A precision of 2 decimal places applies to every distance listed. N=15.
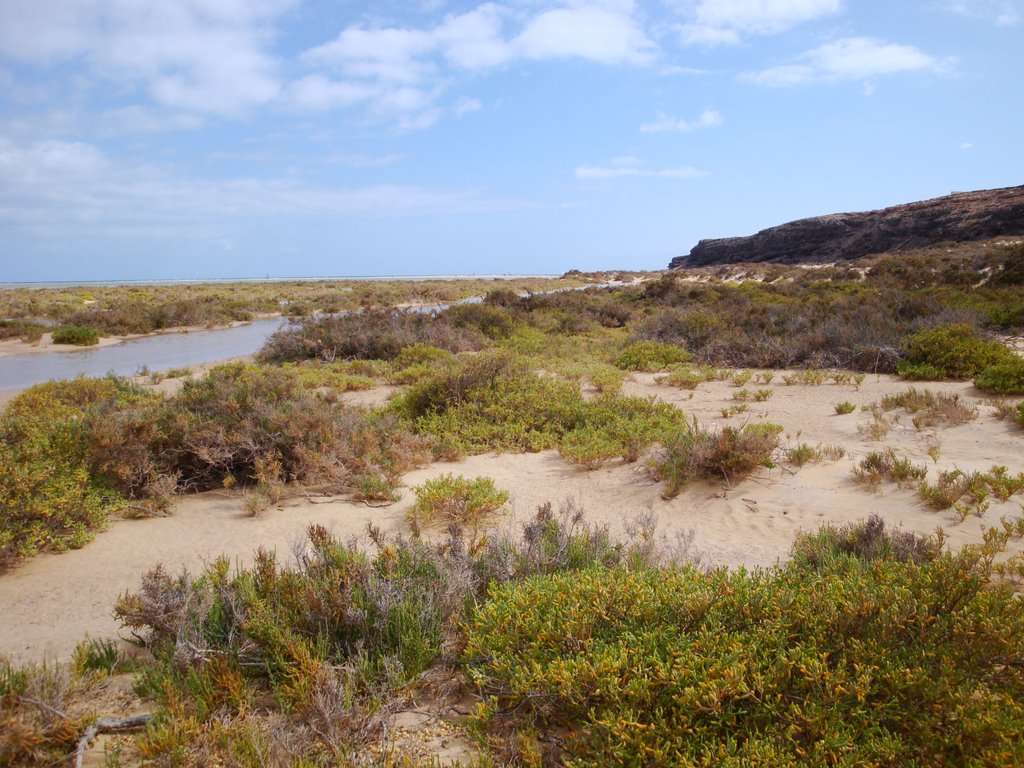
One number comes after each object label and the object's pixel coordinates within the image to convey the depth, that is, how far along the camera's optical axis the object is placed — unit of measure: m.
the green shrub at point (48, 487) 4.45
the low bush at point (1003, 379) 8.26
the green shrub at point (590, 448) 6.63
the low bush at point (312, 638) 2.45
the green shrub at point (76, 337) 19.05
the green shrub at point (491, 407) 7.61
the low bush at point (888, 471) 5.38
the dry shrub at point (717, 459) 5.87
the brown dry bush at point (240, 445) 5.77
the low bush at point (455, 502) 5.21
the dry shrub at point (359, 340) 14.58
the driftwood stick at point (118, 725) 2.56
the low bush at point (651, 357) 12.38
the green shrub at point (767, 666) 2.11
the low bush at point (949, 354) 9.45
